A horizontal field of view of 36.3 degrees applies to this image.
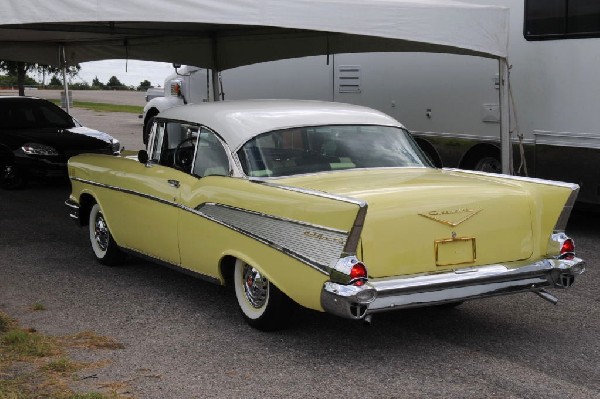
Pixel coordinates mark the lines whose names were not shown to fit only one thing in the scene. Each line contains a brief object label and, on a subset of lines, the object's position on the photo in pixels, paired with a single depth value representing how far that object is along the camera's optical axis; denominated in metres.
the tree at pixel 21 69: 21.17
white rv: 9.39
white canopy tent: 8.24
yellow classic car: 5.24
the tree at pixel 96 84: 71.19
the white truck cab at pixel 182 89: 17.17
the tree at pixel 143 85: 68.19
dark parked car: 13.19
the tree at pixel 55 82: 64.81
